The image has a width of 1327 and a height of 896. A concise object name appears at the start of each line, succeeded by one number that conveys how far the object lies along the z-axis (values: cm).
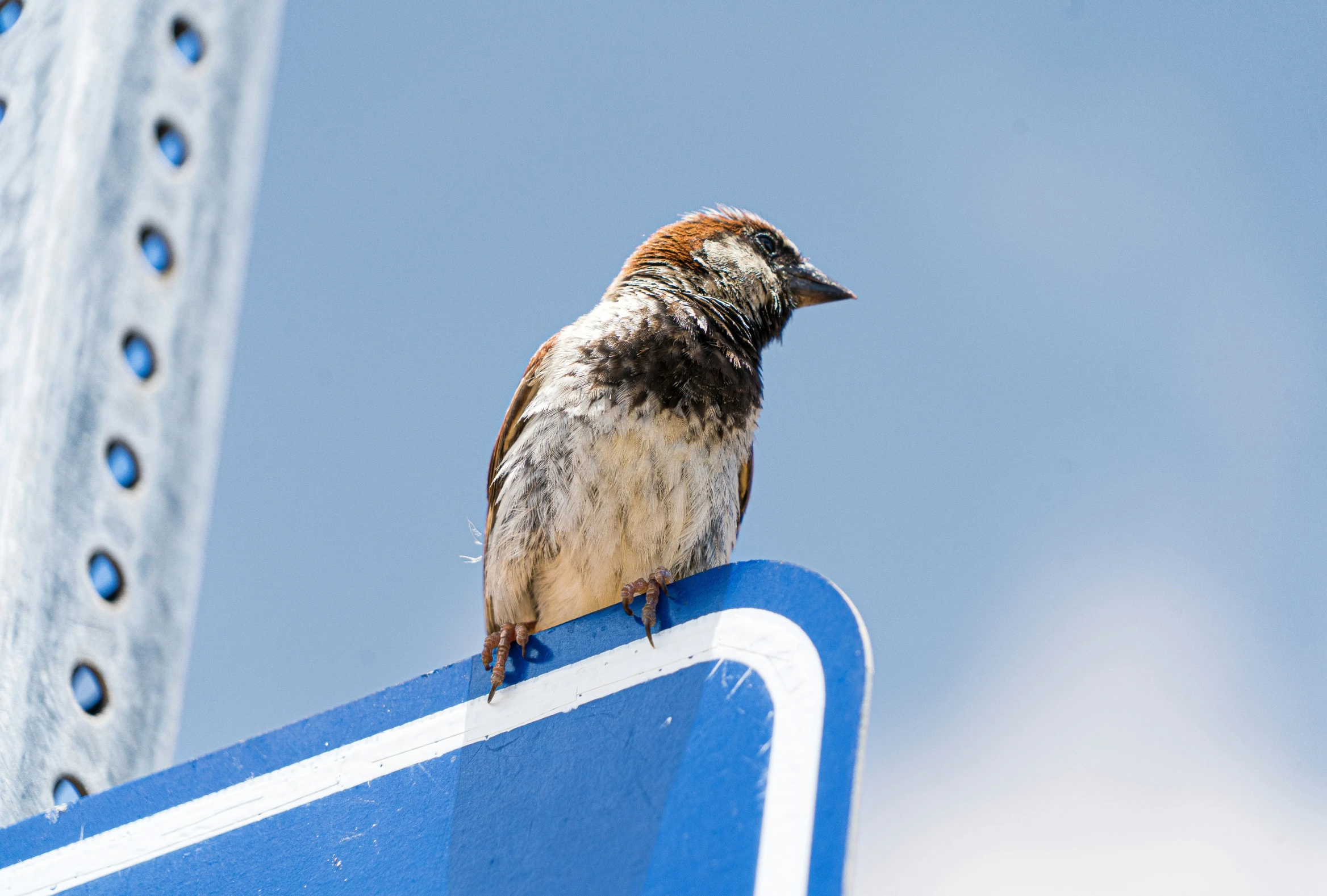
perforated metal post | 430
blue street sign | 422
